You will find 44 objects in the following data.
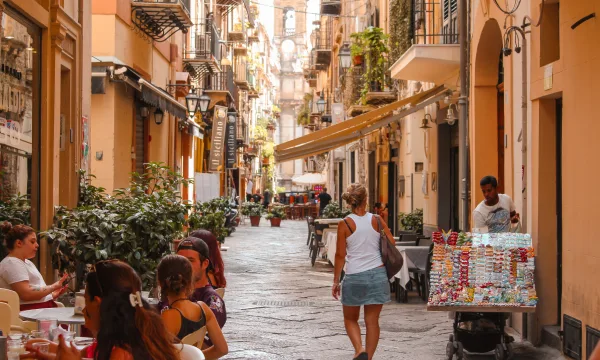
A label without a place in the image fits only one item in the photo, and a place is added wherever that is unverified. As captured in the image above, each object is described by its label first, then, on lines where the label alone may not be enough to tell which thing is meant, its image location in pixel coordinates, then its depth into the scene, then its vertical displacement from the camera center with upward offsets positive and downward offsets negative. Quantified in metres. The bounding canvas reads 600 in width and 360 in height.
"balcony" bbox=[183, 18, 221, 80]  25.62 +3.49
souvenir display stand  8.52 -0.80
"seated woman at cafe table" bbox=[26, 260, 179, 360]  3.80 -0.51
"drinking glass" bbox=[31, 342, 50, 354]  4.60 -0.75
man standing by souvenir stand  9.74 -0.27
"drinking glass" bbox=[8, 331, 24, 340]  5.05 -0.77
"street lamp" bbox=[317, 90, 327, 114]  42.30 +3.55
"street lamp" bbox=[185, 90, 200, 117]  23.25 +1.98
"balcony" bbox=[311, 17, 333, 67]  48.38 +7.14
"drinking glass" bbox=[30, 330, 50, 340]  5.24 -0.79
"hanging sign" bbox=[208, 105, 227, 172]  29.16 +1.28
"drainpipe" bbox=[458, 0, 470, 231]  13.08 +1.17
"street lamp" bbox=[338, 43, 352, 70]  31.00 +4.04
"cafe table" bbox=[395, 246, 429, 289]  13.55 -0.96
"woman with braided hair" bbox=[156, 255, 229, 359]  4.99 -0.58
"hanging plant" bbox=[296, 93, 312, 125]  53.26 +3.96
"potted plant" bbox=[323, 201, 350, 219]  22.50 -0.59
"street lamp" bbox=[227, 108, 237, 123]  37.16 +2.70
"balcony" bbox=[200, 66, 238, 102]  32.91 +3.65
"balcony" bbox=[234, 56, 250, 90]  49.38 +5.74
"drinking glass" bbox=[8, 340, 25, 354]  4.81 -0.78
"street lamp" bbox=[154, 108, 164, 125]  19.93 +1.41
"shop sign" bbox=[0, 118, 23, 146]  9.15 +0.51
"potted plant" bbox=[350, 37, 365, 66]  22.69 +3.23
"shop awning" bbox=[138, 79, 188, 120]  16.33 +1.54
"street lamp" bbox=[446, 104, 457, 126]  15.96 +1.12
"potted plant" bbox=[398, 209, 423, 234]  19.45 -0.68
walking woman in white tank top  8.30 -0.73
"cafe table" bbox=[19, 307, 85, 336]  6.26 -0.85
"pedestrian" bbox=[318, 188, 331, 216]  35.25 -0.45
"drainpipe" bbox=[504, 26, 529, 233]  10.22 +0.64
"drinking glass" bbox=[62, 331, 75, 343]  5.31 -0.82
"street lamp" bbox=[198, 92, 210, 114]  23.19 +1.95
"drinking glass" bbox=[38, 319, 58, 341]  5.32 -0.75
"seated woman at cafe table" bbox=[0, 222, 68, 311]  7.50 -0.67
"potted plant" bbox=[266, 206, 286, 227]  38.66 -1.16
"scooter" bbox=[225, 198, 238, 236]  27.09 -0.94
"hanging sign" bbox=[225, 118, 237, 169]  40.41 +1.64
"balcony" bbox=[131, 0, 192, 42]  17.52 +3.15
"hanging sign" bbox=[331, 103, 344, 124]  34.16 +2.59
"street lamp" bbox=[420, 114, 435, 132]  18.47 +1.20
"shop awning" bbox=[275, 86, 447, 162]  16.70 +1.02
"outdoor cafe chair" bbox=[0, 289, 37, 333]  6.51 -0.82
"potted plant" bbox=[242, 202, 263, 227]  39.00 -1.03
